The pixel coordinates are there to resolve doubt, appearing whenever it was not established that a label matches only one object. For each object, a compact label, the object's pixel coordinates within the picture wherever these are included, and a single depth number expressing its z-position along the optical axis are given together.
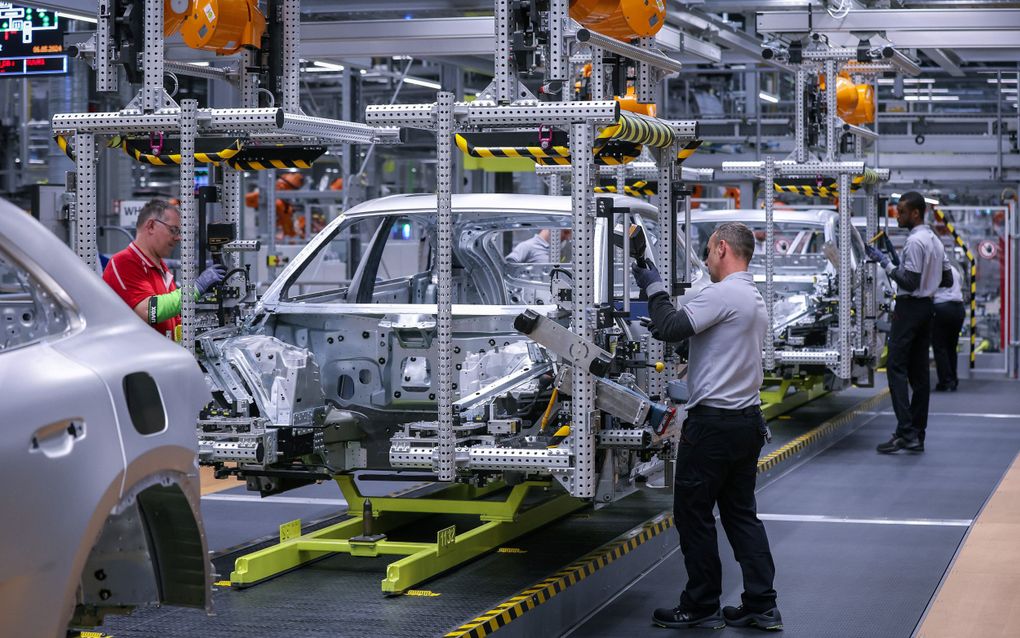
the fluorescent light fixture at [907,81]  21.20
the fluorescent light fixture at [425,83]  19.27
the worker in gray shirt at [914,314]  11.09
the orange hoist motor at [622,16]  6.82
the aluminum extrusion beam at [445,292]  5.97
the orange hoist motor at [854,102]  14.05
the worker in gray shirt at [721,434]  5.89
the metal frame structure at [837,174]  11.94
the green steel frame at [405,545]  6.46
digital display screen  12.42
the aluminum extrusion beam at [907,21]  12.26
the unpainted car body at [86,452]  3.01
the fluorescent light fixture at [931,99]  22.42
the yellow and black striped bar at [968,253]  17.03
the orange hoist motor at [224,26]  6.88
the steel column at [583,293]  5.89
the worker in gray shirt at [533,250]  11.90
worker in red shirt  6.80
